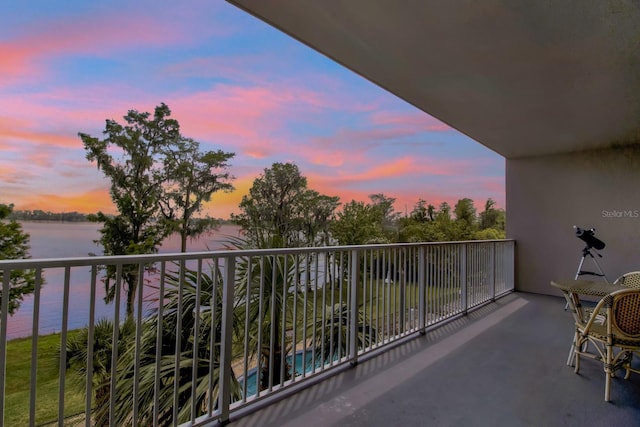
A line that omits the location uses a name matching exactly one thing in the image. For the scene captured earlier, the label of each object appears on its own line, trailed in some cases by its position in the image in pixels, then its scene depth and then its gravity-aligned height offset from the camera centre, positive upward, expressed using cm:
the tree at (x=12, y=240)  870 -57
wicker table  267 -51
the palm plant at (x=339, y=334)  264 -96
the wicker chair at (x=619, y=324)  225 -66
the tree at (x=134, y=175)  1362 +200
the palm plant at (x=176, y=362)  181 -97
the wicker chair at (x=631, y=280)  313 -49
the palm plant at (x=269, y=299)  219 -58
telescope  509 -15
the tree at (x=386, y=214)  1416 +49
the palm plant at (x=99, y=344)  277 -113
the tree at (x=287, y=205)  1579 +92
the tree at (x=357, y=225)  1392 -2
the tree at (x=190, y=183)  1522 +185
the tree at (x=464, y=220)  1222 +24
